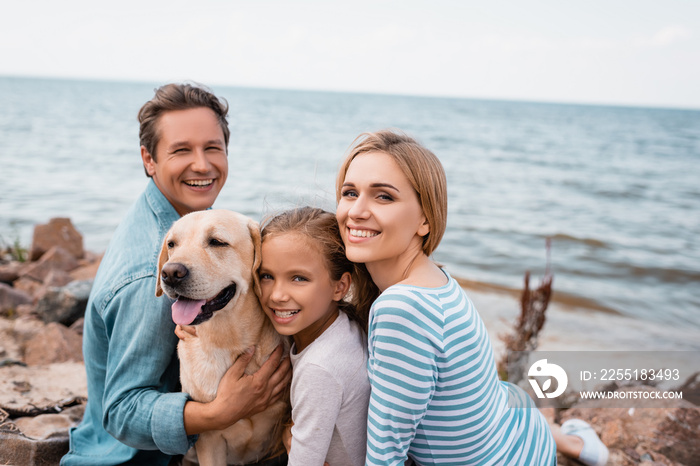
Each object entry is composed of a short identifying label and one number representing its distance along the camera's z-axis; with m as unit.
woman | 2.24
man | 2.65
